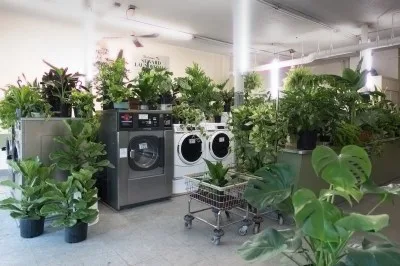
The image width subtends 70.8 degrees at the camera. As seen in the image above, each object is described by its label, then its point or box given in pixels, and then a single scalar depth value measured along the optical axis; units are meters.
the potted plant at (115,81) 3.47
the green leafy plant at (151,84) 3.73
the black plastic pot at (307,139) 3.15
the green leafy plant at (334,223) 1.25
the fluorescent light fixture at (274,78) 9.27
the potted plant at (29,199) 2.66
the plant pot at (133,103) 3.73
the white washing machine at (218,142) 4.59
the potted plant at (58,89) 3.21
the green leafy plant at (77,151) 2.91
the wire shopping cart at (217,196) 2.68
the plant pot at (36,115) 3.04
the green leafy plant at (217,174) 2.82
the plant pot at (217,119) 4.74
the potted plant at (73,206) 2.56
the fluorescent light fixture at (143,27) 5.46
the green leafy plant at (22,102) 3.03
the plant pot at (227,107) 5.05
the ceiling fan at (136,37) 5.55
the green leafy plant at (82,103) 3.31
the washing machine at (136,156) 3.49
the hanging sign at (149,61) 7.02
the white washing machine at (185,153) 4.20
